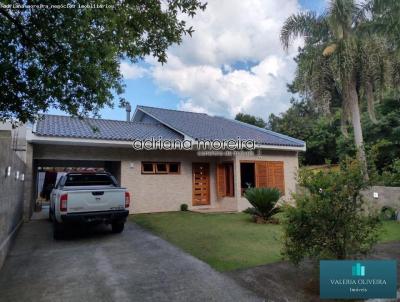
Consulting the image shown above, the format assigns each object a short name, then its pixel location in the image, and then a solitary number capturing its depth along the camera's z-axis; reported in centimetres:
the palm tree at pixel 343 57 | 1384
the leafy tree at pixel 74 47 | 486
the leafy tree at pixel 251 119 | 3762
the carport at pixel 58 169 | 1377
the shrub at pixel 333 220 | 427
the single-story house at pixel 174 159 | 1223
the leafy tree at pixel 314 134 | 2491
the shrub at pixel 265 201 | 1034
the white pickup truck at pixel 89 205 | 747
